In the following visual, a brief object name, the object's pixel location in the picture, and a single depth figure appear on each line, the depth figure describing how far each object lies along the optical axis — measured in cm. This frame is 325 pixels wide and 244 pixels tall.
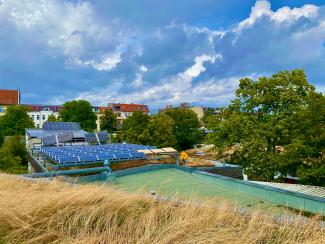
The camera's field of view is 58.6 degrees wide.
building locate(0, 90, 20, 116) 8313
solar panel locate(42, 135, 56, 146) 3413
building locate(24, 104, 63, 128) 8806
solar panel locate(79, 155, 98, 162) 1679
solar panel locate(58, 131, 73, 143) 3506
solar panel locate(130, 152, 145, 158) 1871
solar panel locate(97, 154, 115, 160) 1724
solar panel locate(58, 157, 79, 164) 1619
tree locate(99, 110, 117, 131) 7838
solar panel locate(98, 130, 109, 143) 3882
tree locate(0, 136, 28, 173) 2742
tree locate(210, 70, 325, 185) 1734
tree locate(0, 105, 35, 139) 5716
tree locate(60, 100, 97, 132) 7337
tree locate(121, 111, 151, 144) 4825
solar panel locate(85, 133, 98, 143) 3825
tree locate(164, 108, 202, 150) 6038
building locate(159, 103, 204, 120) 9900
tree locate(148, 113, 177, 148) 4872
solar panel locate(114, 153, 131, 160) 1790
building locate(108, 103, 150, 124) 10357
